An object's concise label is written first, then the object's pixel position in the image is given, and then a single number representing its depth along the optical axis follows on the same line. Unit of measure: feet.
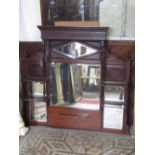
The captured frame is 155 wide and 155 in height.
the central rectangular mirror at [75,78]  7.05
